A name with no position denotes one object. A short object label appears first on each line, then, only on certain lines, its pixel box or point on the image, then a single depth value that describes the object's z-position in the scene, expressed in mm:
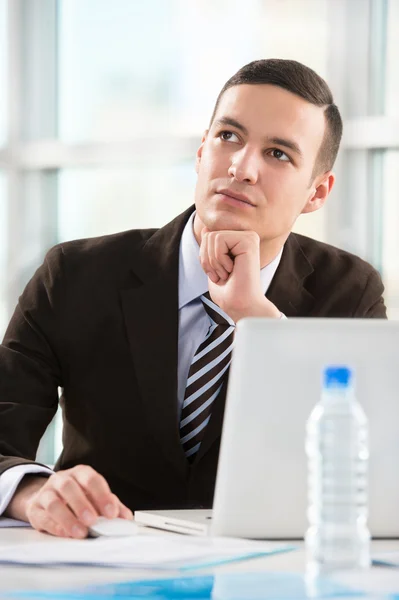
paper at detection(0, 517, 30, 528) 2477
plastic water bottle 2156
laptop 2202
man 2915
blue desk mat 2014
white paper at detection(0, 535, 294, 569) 2147
